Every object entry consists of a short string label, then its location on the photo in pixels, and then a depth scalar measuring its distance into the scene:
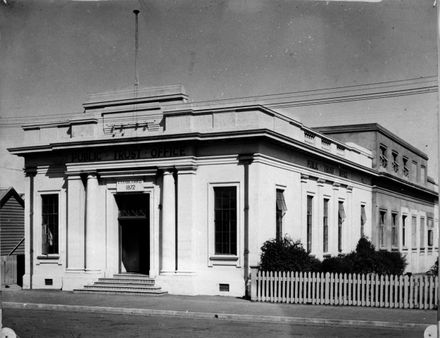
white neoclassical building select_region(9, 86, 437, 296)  19.69
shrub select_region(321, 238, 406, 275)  21.57
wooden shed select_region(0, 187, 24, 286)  25.38
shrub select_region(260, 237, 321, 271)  18.55
